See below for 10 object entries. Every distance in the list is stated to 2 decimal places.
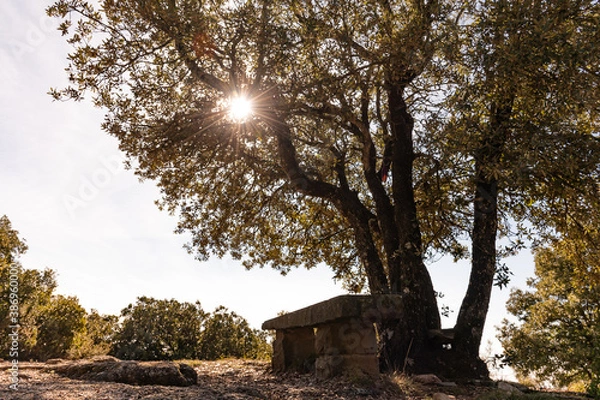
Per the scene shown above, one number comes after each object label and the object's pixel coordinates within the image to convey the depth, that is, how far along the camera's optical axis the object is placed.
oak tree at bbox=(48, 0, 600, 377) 7.06
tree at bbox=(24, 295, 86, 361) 11.95
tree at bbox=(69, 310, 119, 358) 12.81
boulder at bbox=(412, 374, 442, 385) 7.20
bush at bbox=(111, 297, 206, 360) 14.29
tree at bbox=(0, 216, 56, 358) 10.99
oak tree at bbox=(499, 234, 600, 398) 19.73
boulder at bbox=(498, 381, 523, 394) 7.09
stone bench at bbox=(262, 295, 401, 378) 6.14
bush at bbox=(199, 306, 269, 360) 15.25
